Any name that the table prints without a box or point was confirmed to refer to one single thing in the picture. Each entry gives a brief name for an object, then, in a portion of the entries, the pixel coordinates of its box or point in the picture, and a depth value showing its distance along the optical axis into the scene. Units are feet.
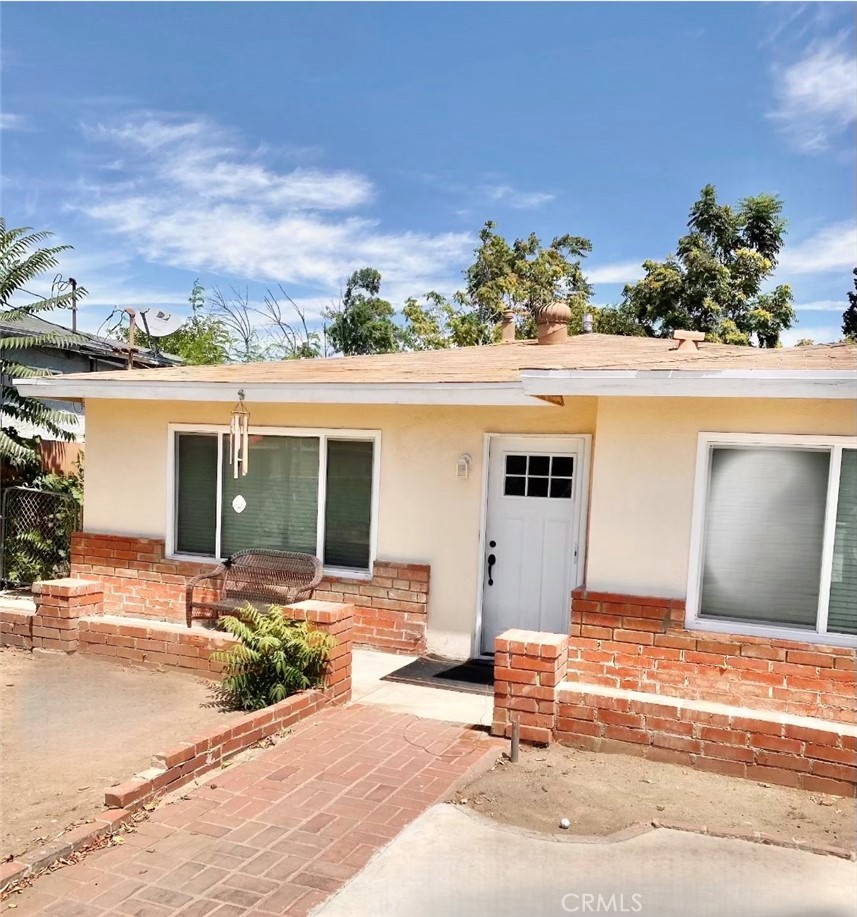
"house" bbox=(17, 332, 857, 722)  17.92
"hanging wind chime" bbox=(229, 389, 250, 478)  26.91
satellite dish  40.16
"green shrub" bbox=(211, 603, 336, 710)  19.98
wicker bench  27.40
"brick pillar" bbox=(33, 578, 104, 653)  25.52
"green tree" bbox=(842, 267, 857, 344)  97.71
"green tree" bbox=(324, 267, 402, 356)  89.51
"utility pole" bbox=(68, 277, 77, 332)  40.17
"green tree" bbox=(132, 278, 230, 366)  80.18
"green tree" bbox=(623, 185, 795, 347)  67.41
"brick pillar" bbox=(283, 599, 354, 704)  20.54
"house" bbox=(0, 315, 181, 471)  38.11
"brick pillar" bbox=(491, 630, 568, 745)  18.51
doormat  23.29
